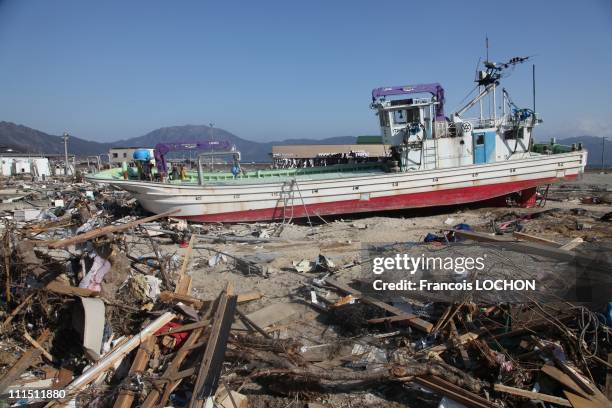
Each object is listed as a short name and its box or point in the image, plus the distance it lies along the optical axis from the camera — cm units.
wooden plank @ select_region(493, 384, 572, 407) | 373
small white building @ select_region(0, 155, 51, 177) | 3903
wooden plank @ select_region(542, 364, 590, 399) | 379
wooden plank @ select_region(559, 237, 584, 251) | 656
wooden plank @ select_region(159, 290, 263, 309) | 584
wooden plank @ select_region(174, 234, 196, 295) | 662
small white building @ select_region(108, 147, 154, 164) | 5535
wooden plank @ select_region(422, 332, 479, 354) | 472
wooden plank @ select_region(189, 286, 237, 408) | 409
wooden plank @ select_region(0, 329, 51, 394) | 456
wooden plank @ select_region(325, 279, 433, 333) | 516
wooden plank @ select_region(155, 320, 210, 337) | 511
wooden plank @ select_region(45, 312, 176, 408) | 432
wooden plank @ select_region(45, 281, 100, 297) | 515
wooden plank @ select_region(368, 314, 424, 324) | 534
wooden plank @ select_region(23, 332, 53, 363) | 505
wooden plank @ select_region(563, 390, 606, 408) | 364
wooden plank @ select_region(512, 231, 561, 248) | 718
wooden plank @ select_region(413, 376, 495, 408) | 377
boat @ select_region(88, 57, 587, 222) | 1420
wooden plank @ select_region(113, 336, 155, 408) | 410
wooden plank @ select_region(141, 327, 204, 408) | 408
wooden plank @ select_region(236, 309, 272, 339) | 522
